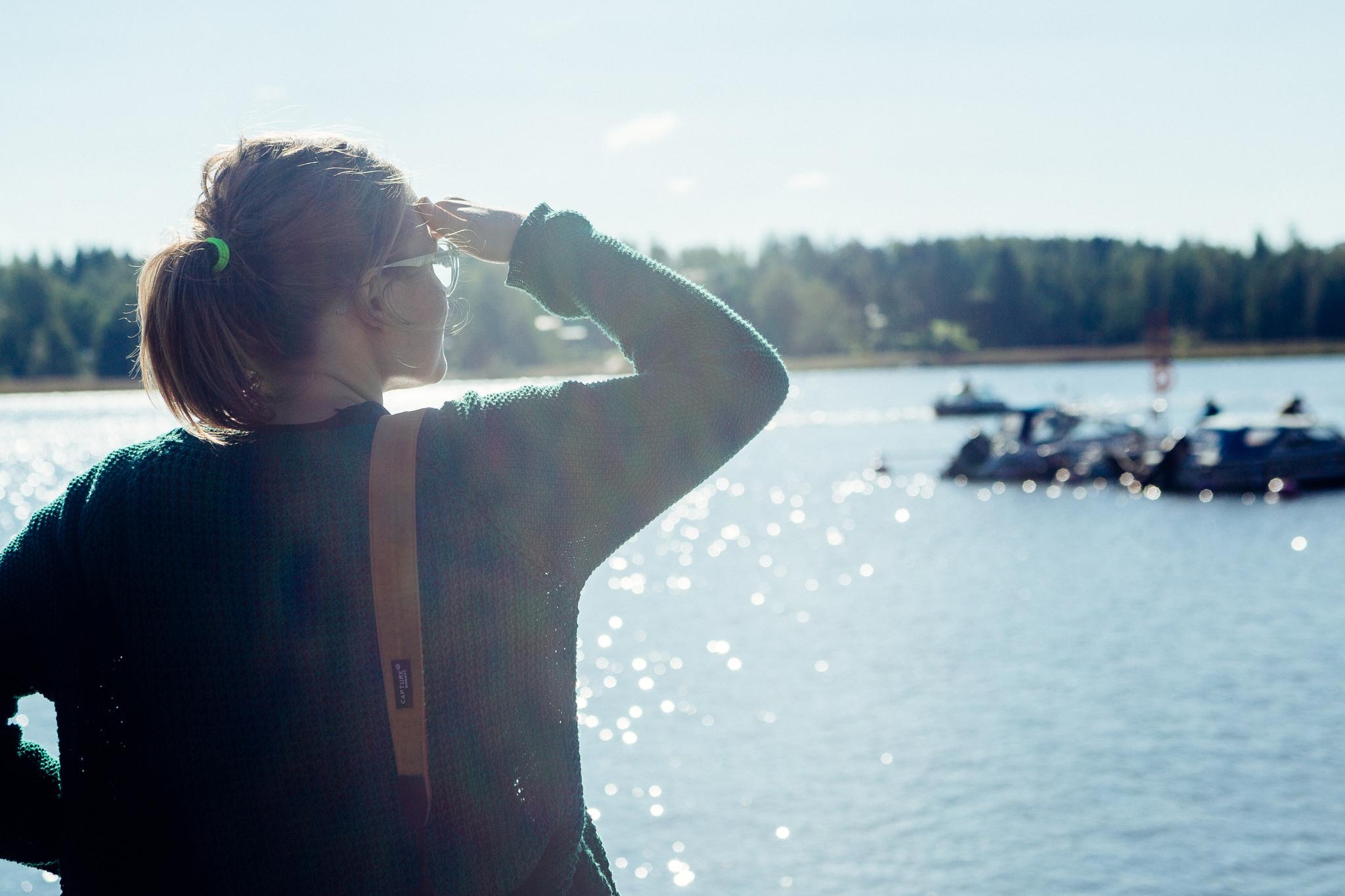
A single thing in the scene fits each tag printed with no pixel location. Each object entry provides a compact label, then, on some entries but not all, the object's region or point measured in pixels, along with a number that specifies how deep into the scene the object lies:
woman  1.36
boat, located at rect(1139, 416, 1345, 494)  36.97
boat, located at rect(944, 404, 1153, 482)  42.12
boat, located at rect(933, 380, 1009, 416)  72.56
